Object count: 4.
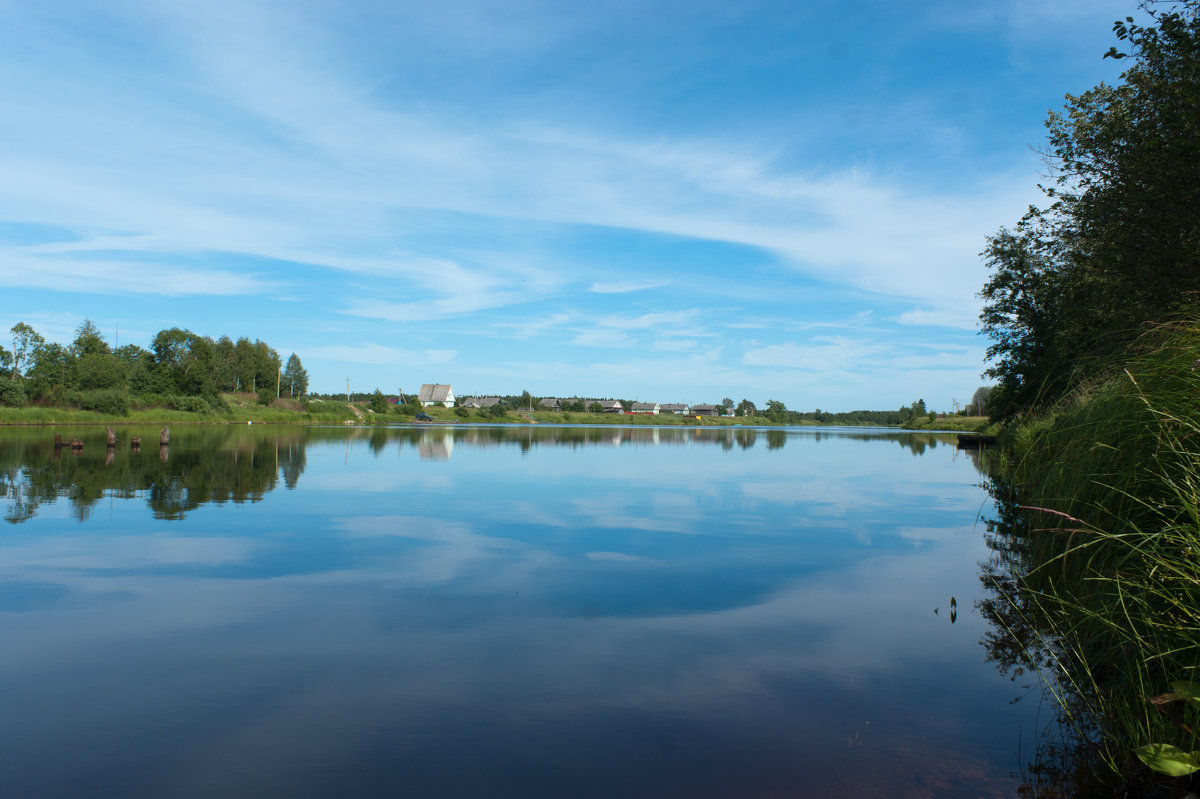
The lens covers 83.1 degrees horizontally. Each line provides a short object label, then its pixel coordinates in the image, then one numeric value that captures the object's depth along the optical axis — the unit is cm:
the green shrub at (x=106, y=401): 6031
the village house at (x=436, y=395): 15774
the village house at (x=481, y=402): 15475
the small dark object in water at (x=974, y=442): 4772
